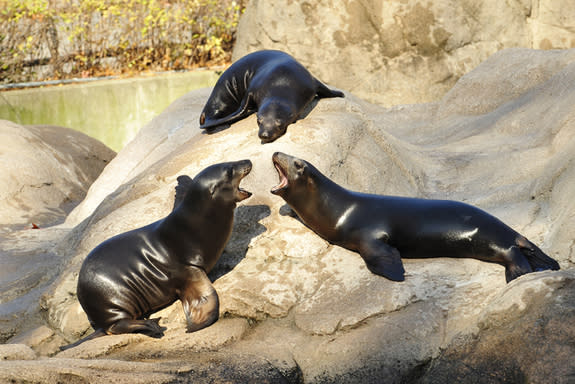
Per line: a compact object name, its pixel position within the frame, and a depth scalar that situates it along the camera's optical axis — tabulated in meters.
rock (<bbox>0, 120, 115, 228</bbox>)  16.74
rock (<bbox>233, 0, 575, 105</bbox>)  21.81
